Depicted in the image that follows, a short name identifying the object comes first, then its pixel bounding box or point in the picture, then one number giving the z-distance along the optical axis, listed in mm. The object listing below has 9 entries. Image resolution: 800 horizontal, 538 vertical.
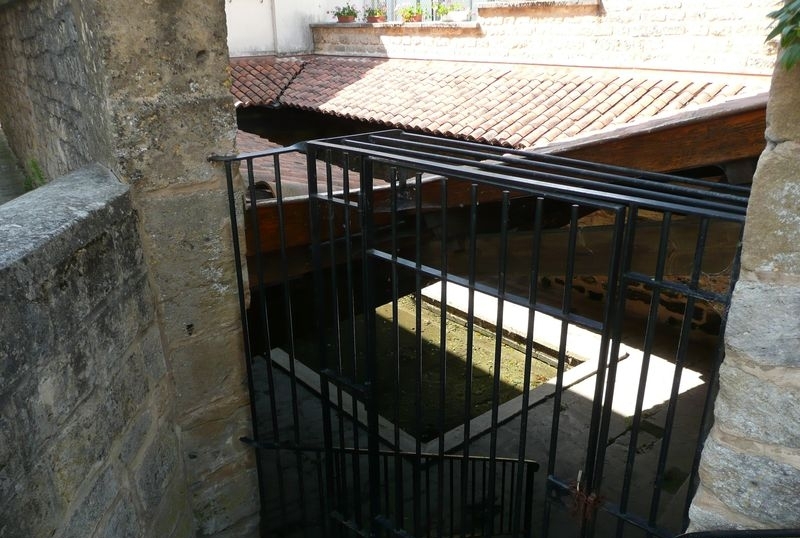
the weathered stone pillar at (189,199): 2072
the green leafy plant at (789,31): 1075
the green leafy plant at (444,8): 12429
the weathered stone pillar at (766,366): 1201
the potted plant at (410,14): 10602
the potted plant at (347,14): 11445
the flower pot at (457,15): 12164
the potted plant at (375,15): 10867
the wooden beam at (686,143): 3410
